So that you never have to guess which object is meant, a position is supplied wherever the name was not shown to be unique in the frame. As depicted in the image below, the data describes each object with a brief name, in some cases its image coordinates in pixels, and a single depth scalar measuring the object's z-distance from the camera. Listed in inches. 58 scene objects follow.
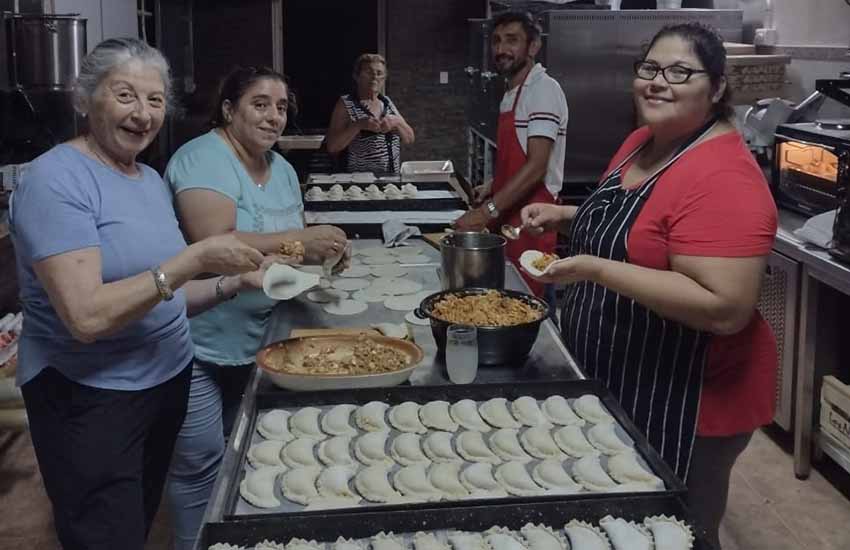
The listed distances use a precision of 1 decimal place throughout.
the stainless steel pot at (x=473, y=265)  98.7
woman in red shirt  68.2
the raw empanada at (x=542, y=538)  52.7
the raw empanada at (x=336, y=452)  64.8
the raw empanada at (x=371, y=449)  64.6
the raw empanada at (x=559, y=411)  69.8
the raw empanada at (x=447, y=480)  60.3
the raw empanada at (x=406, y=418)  68.7
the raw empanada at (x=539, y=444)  65.7
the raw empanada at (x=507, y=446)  65.7
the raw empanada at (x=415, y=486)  60.0
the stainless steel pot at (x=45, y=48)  148.8
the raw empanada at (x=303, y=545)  51.5
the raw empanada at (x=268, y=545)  51.2
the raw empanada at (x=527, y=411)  70.1
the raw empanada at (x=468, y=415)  69.9
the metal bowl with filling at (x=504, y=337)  79.4
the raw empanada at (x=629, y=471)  59.9
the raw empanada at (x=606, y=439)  65.1
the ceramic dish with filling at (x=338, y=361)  73.5
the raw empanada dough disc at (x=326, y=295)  104.9
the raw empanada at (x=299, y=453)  64.1
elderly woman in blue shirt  66.6
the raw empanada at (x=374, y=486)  59.4
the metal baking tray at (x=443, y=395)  71.4
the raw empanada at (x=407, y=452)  64.7
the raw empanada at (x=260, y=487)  58.4
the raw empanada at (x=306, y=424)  68.5
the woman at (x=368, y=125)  194.2
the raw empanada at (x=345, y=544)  52.1
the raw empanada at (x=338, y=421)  68.6
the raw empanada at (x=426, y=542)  52.3
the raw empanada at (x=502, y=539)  52.6
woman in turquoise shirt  92.9
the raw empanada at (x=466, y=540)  52.6
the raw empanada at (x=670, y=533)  51.4
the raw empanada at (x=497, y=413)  70.1
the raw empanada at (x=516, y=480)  60.4
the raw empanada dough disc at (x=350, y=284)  112.3
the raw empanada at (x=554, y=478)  60.7
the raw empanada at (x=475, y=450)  65.4
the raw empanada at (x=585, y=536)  52.6
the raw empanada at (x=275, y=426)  67.8
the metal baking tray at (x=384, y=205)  160.4
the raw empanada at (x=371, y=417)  68.6
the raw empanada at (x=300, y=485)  59.5
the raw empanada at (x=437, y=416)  69.6
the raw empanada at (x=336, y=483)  59.8
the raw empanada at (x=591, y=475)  60.4
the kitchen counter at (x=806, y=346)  131.5
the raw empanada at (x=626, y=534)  52.5
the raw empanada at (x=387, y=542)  52.3
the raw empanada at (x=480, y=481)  60.4
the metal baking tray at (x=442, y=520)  51.7
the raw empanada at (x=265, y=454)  63.9
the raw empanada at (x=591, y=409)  69.5
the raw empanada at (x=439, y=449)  65.6
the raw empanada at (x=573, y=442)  65.2
